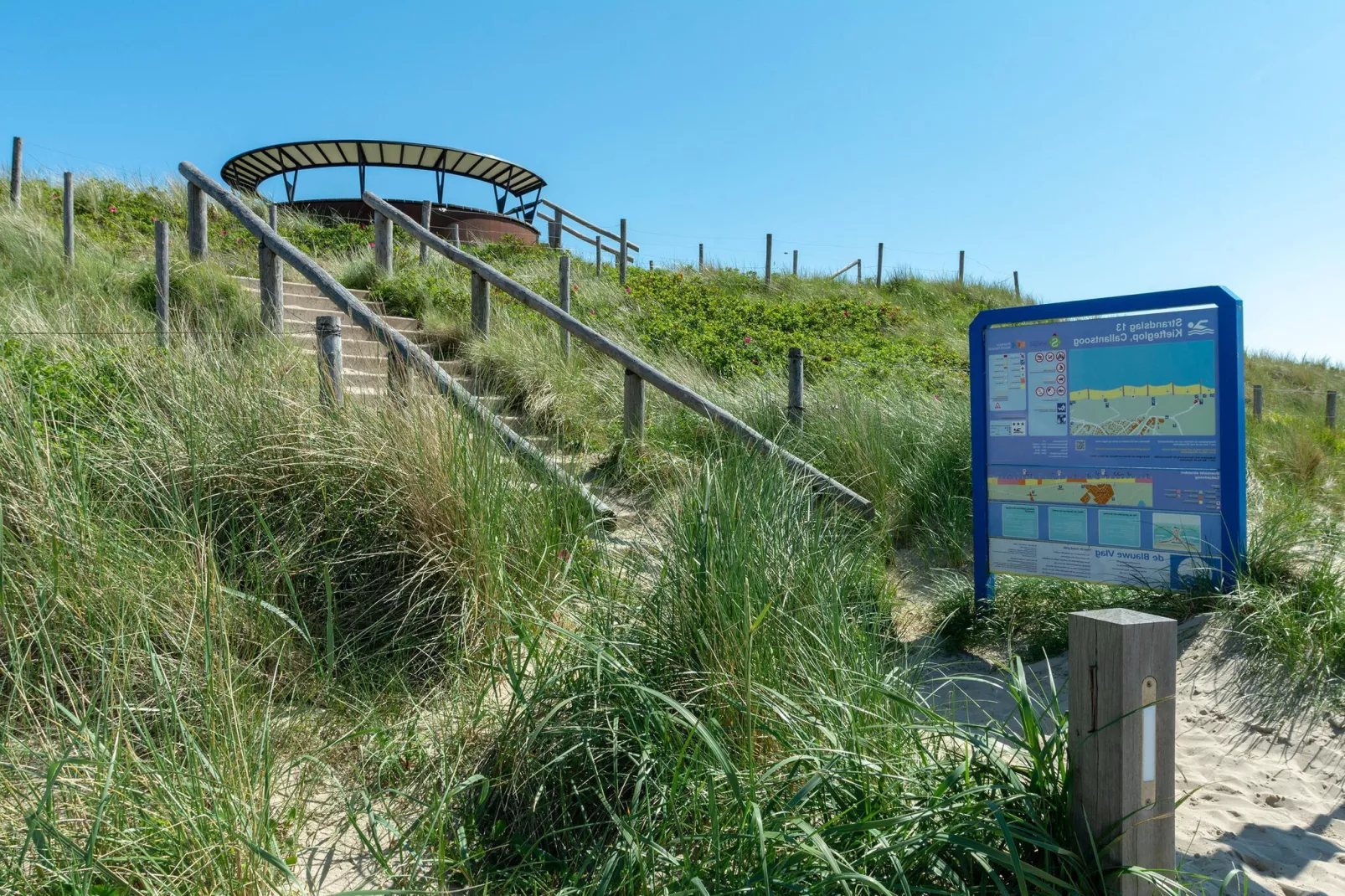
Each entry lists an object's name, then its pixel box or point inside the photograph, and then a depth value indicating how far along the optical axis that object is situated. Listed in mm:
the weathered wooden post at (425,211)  15336
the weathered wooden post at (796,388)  6816
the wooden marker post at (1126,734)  1816
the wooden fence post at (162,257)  7547
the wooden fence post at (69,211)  10578
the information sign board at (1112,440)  3904
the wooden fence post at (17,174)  12938
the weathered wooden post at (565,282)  10508
